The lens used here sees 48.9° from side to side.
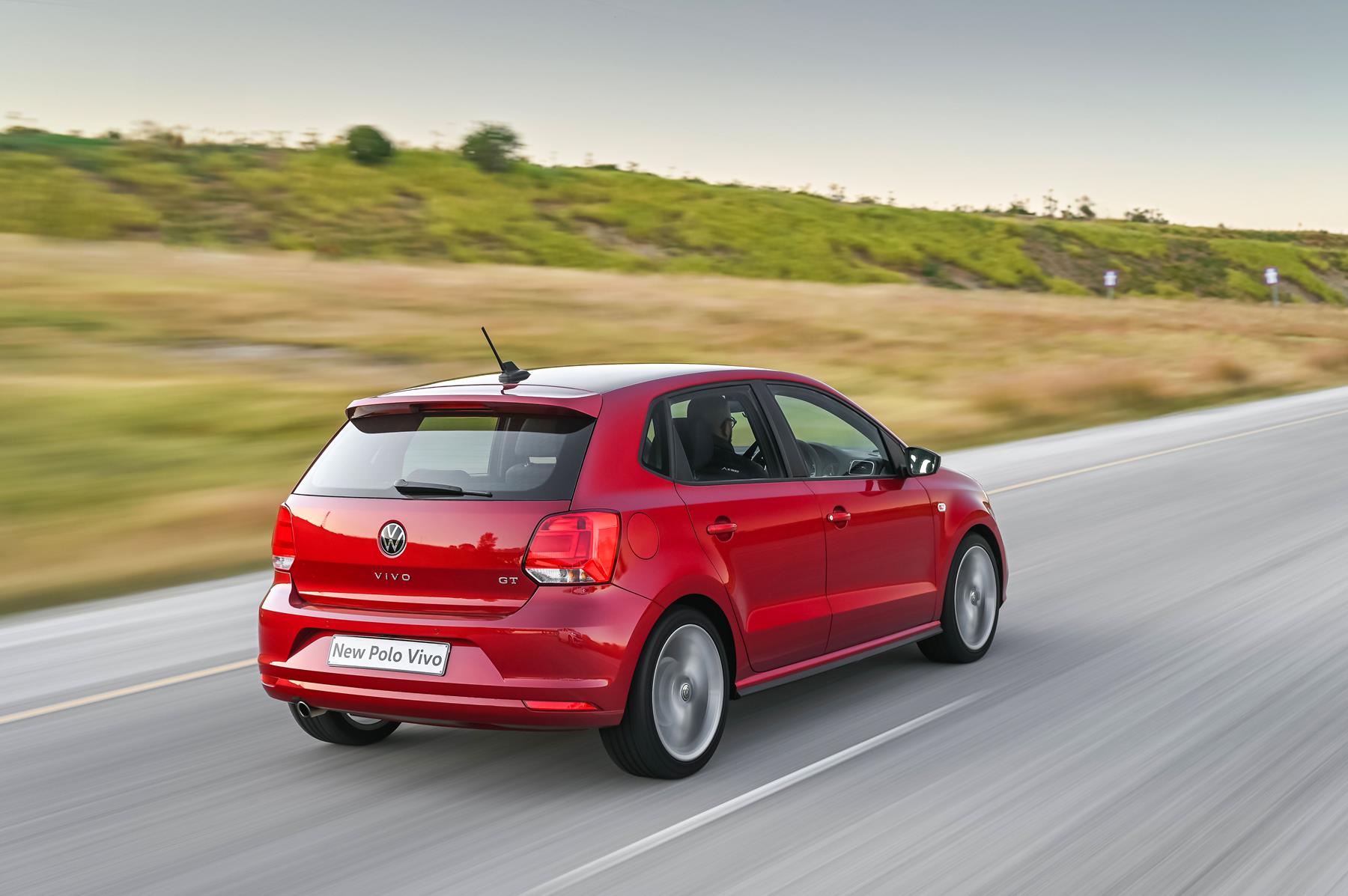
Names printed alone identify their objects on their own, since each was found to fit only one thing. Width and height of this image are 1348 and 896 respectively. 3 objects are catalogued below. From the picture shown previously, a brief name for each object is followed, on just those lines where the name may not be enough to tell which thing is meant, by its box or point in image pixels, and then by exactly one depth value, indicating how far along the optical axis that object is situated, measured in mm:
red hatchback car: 4988
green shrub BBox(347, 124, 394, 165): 78750
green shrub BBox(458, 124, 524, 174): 85500
